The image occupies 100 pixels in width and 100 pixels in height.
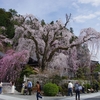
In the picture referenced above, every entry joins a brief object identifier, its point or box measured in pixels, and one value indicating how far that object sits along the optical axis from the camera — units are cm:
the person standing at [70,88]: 1183
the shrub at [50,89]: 1216
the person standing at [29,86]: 1203
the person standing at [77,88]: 924
